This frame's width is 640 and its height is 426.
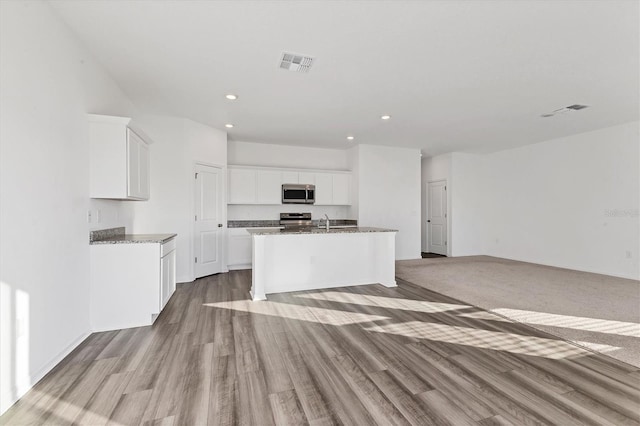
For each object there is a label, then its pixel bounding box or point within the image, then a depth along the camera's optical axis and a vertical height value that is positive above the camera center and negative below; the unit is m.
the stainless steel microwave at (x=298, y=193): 6.62 +0.45
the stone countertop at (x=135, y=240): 3.12 -0.30
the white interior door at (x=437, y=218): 8.25 -0.17
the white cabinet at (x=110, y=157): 3.07 +0.61
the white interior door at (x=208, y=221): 5.34 -0.15
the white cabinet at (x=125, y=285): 3.04 -0.77
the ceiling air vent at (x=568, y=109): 4.52 +1.65
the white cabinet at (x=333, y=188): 6.95 +0.59
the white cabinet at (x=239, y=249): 6.17 -0.77
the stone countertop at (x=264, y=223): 6.45 -0.24
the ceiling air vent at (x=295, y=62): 3.06 +1.65
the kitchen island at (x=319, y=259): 4.36 -0.75
